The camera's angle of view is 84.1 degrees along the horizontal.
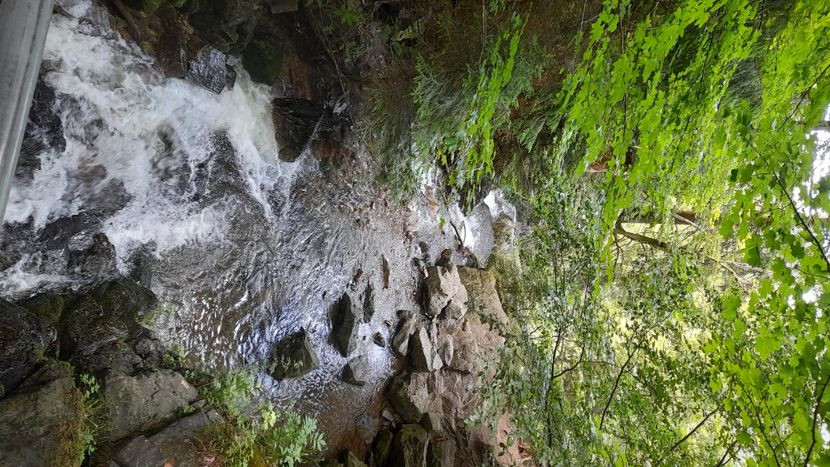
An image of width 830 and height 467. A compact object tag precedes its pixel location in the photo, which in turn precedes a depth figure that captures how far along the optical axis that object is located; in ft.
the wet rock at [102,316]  12.11
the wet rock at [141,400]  11.75
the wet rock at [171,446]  11.23
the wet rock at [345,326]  19.06
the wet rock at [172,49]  14.55
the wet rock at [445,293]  23.58
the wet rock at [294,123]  17.98
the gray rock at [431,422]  19.71
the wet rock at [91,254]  13.06
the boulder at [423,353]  21.44
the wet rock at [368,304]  20.40
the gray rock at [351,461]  16.48
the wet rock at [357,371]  19.10
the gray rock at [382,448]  18.24
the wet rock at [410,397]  19.97
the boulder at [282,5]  15.52
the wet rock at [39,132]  11.76
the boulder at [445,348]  22.79
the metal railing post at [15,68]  4.92
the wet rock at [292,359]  16.78
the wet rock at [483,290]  26.14
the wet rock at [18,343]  9.96
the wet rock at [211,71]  15.35
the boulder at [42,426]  9.27
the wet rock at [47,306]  11.76
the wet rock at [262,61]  16.99
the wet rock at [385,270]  21.81
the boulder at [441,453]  18.42
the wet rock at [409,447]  17.88
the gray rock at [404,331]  21.48
